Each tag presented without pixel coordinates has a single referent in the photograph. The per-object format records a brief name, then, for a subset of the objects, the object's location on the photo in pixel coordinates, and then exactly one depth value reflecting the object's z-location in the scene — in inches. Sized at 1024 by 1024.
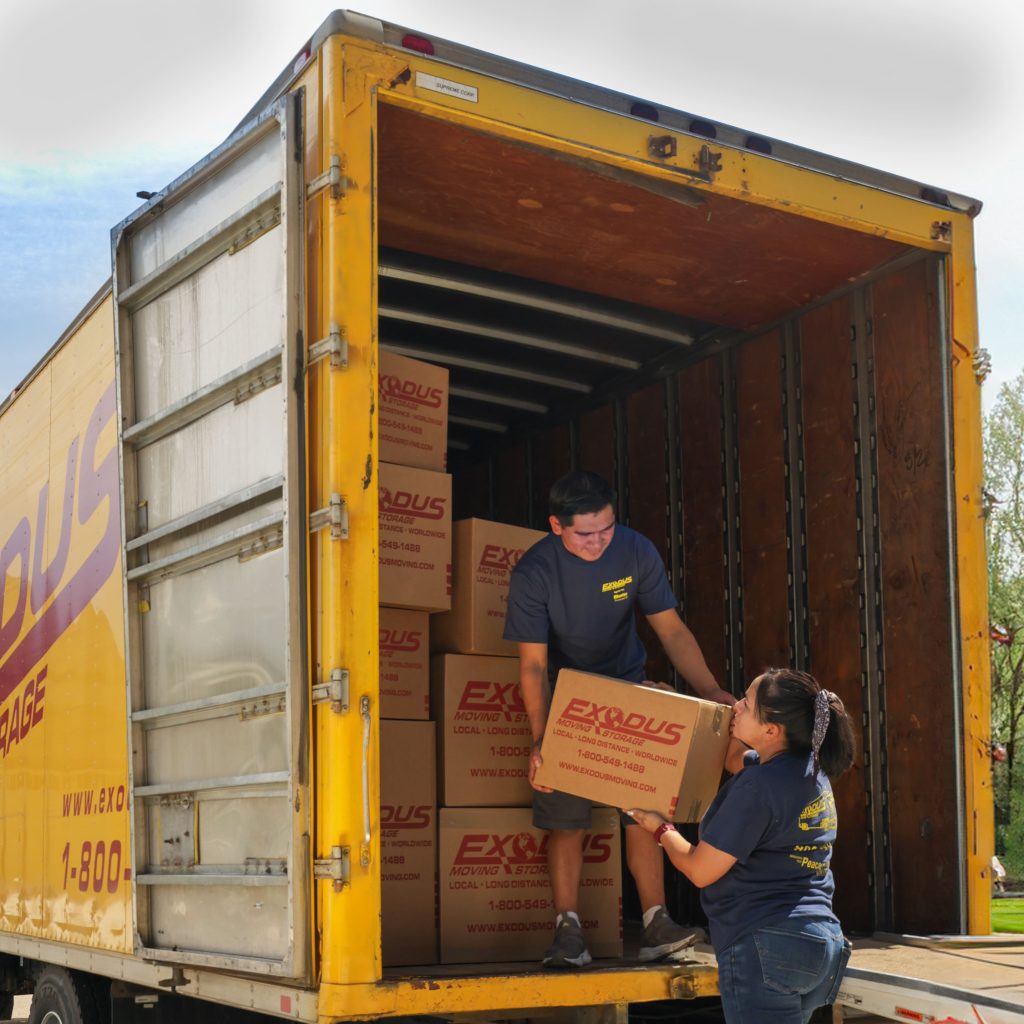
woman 134.0
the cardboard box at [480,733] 177.8
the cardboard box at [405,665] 177.6
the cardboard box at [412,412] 186.5
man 173.8
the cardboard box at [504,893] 171.3
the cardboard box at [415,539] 178.7
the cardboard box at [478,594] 187.0
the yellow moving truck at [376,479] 143.0
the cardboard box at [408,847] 167.6
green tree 1131.0
